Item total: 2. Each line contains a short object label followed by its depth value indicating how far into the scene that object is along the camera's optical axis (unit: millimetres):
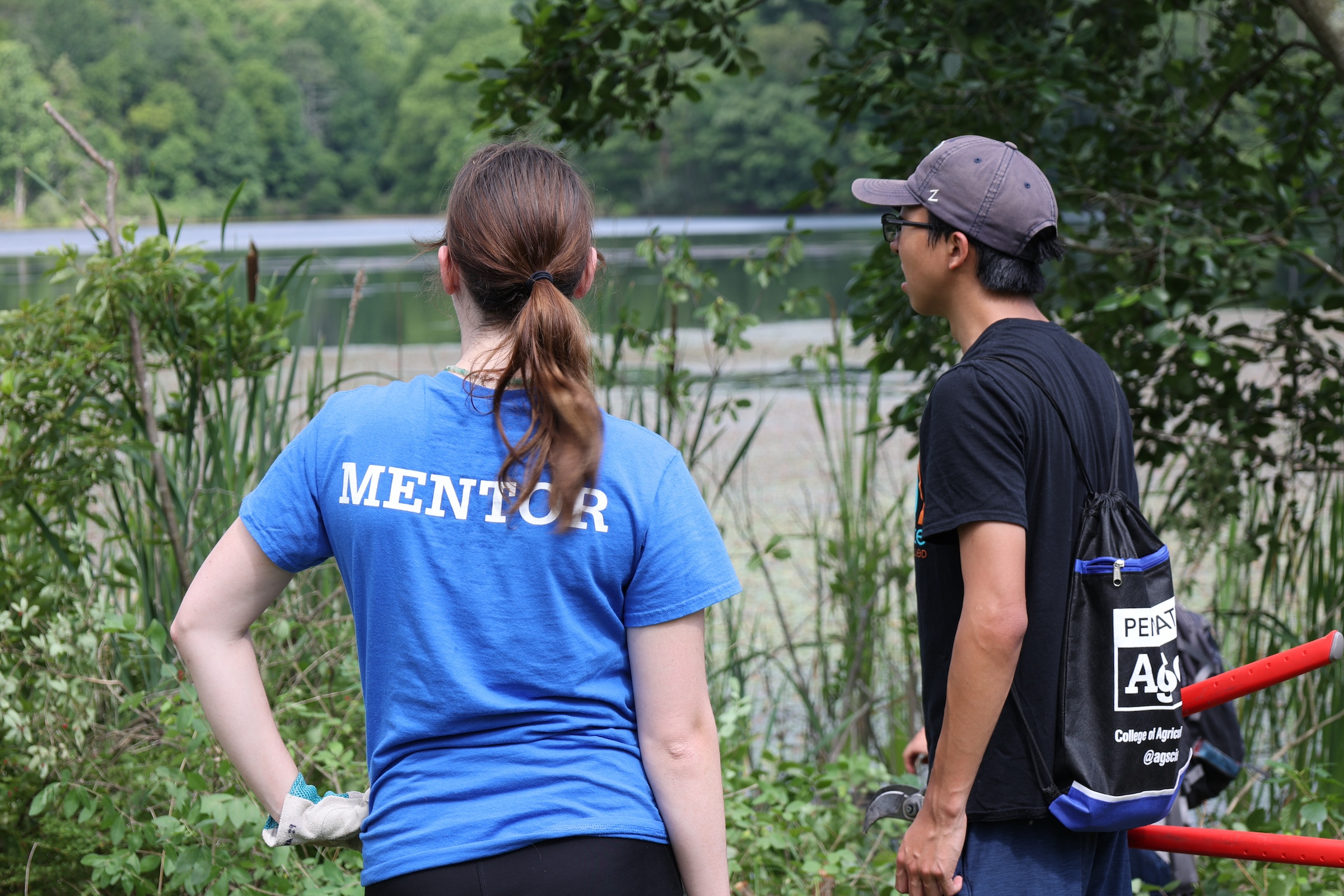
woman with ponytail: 3745
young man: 3999
